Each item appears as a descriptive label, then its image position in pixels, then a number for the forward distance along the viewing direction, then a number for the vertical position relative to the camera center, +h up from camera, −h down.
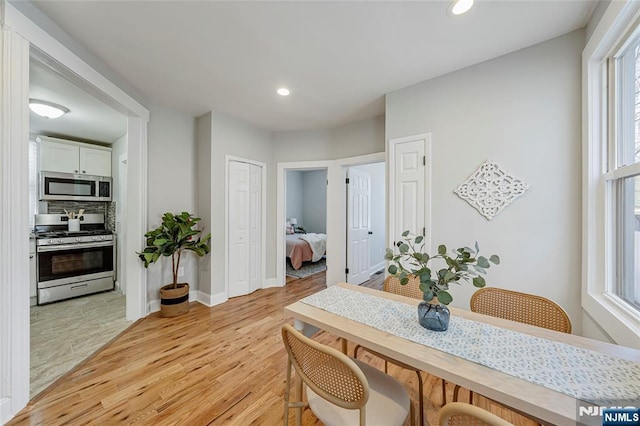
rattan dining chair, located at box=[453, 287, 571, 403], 1.26 -0.56
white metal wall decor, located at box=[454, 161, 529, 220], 1.97 +0.21
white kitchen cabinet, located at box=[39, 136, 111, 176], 3.37 +0.85
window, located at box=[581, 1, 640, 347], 1.30 +0.23
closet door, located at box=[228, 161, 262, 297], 3.45 -0.23
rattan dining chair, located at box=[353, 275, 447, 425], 1.66 -0.56
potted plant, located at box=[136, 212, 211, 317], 2.71 -0.43
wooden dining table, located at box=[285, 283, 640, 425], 0.71 -0.58
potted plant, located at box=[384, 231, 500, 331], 1.07 -0.33
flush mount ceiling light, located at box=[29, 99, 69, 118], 2.63 +1.20
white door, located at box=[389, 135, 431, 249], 2.42 +0.28
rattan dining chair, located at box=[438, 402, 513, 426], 0.58 -0.54
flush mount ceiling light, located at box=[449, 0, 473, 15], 1.48 +1.35
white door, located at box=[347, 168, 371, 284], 3.86 -0.21
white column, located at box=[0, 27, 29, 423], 1.41 -0.07
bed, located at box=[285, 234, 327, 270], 5.02 -0.81
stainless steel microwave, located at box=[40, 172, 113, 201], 3.37 +0.39
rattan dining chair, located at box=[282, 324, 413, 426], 0.85 -0.72
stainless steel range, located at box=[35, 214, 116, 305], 3.04 -0.65
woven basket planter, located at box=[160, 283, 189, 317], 2.82 -1.09
